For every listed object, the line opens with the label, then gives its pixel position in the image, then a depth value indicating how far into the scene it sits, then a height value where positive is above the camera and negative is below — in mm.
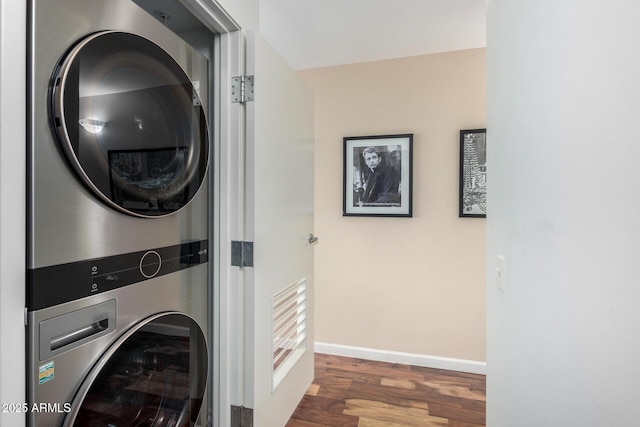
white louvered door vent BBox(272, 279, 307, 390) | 1636 -669
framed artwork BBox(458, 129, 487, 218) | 2287 +261
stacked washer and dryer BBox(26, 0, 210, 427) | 700 -30
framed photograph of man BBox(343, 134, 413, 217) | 2441 +261
